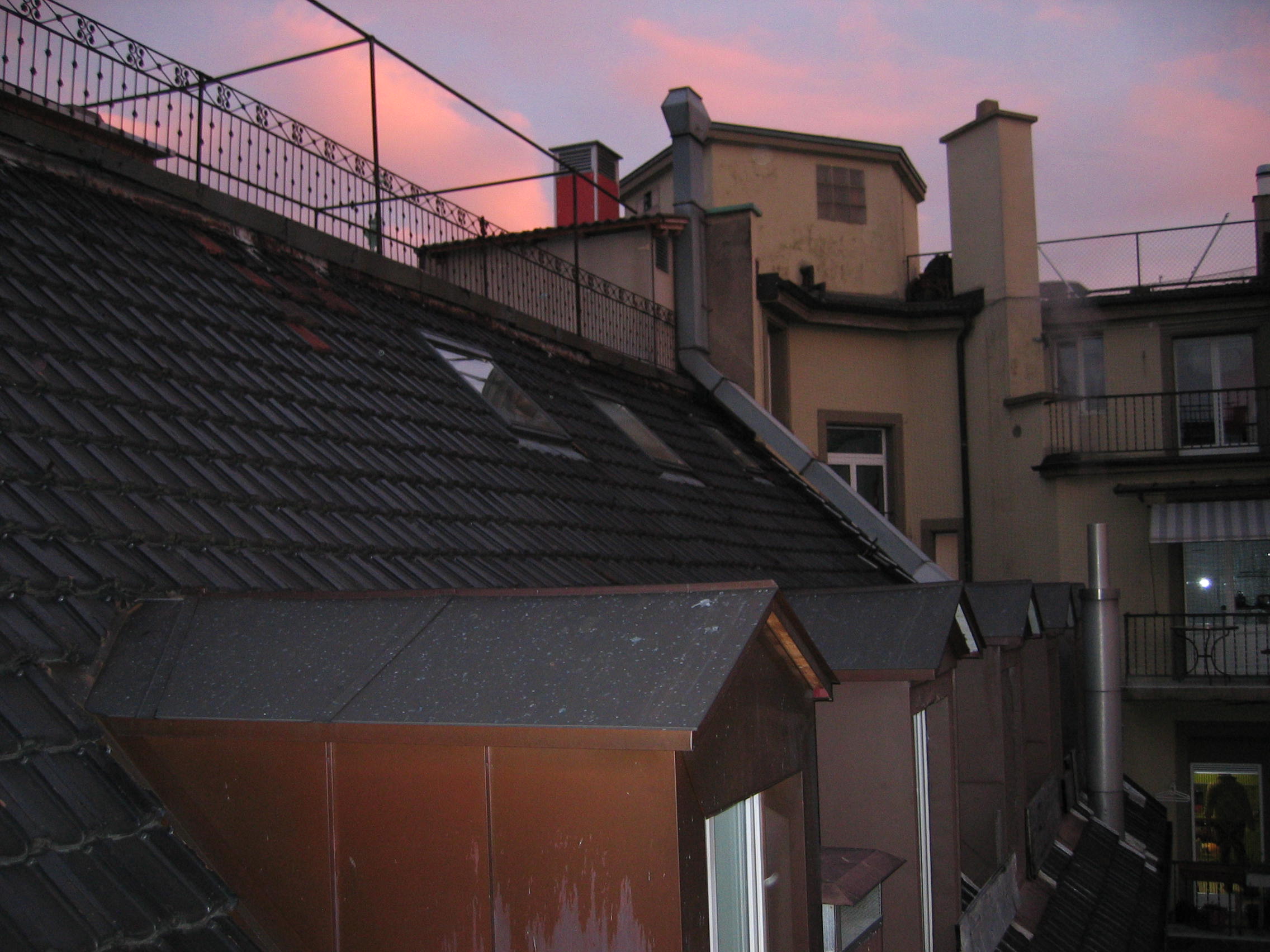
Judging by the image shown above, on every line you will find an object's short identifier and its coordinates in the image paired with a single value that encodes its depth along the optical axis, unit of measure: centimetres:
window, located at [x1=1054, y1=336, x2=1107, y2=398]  2105
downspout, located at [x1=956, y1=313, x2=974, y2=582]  1959
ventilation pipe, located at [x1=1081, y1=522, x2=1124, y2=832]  1455
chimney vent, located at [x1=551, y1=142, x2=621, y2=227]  2017
